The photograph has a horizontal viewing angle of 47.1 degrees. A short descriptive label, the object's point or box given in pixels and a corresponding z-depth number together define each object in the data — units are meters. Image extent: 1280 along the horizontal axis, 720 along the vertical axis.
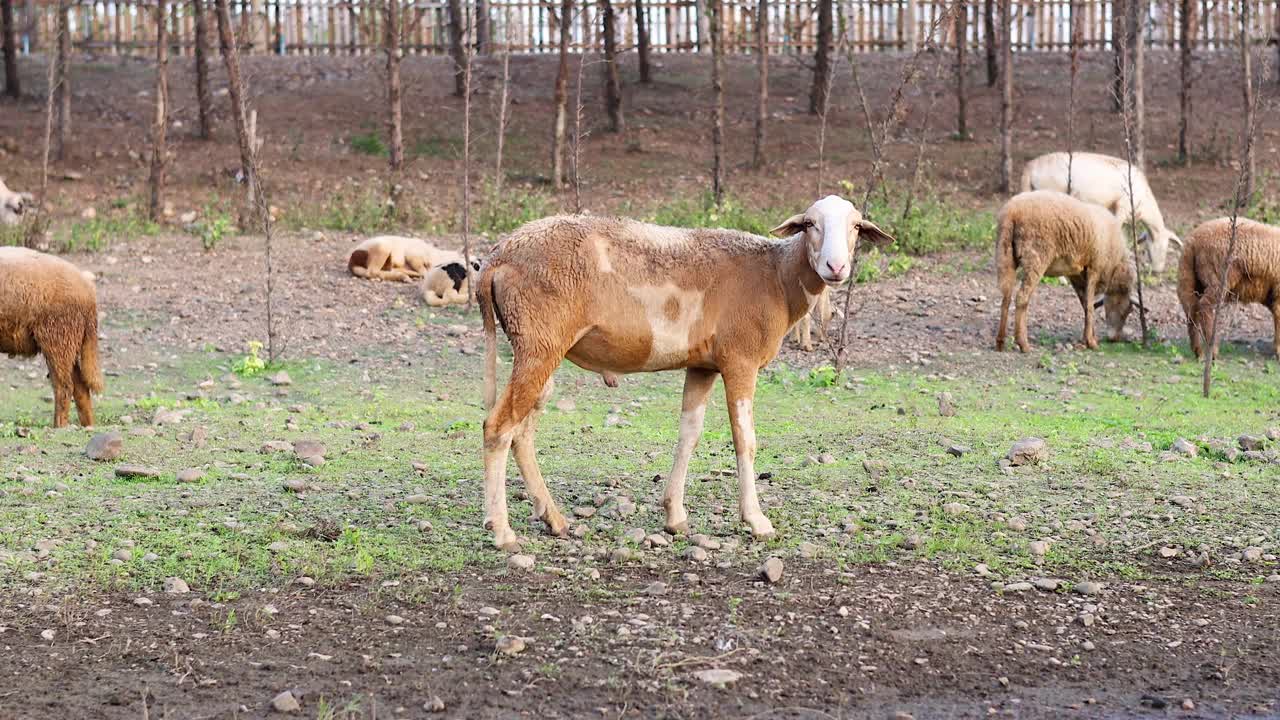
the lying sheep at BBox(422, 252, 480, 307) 15.79
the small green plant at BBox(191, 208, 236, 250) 18.39
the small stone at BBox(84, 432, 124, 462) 9.21
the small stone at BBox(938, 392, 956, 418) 11.23
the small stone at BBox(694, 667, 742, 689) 5.66
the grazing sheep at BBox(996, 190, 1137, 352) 14.20
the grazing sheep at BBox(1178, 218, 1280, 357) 13.77
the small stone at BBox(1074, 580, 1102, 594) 6.86
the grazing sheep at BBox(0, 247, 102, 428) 10.64
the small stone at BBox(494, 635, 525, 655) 5.93
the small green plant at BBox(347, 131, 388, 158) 26.77
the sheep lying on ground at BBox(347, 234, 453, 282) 16.81
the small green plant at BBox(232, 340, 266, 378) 12.84
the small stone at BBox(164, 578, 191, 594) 6.67
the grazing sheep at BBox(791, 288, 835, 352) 13.73
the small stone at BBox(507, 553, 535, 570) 7.04
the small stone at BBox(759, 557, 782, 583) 6.88
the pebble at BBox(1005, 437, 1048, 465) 9.35
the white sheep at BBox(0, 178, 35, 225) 20.16
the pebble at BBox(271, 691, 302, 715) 5.37
